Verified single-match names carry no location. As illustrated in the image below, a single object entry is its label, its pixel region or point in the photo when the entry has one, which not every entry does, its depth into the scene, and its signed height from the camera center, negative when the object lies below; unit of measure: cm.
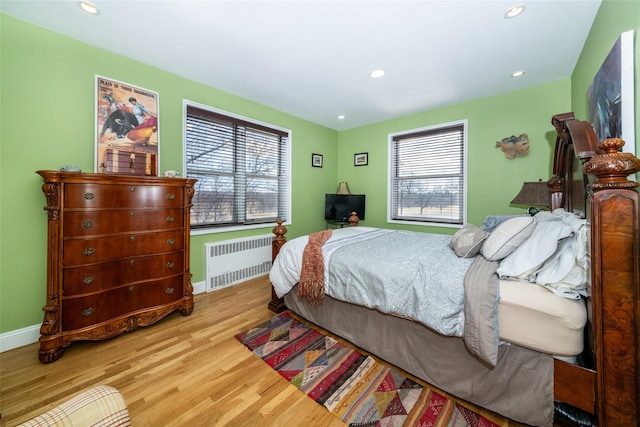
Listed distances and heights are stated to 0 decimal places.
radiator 303 -68
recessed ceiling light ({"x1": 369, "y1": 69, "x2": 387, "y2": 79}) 262 +156
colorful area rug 132 -112
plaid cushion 66 -60
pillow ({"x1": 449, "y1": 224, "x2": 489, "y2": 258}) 172 -22
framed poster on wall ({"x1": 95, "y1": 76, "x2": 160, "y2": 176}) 222 +80
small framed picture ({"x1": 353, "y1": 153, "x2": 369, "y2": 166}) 443 +100
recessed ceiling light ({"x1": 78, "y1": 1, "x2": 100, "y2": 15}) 174 +151
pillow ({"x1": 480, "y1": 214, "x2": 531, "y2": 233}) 243 -9
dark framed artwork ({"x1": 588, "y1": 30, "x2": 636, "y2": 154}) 125 +71
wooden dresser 172 -38
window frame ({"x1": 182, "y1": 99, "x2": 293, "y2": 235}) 279 +73
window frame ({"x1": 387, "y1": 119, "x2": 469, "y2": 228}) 339 +64
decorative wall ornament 291 +85
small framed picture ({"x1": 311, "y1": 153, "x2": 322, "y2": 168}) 437 +96
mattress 114 -52
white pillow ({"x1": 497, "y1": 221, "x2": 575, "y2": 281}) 127 -21
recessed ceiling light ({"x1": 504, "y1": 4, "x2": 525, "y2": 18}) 174 +151
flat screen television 426 +11
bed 94 -58
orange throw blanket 198 -55
